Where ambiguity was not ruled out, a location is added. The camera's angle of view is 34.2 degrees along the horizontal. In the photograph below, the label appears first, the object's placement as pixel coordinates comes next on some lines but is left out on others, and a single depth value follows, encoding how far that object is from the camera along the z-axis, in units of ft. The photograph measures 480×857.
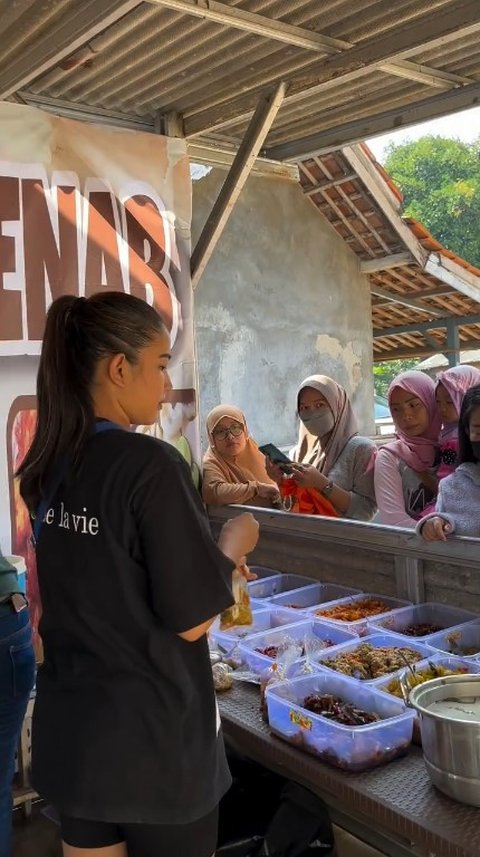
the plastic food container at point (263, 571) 10.25
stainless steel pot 4.98
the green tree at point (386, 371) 117.56
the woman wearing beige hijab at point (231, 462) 11.51
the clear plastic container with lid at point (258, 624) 8.21
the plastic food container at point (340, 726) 5.72
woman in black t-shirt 4.12
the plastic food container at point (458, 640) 7.32
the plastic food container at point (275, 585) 9.76
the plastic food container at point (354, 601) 7.89
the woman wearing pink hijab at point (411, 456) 10.16
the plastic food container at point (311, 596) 9.24
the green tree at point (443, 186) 124.16
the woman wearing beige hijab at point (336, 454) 10.87
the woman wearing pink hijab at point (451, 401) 9.91
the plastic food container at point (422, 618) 7.82
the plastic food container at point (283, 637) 7.55
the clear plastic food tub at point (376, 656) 6.79
